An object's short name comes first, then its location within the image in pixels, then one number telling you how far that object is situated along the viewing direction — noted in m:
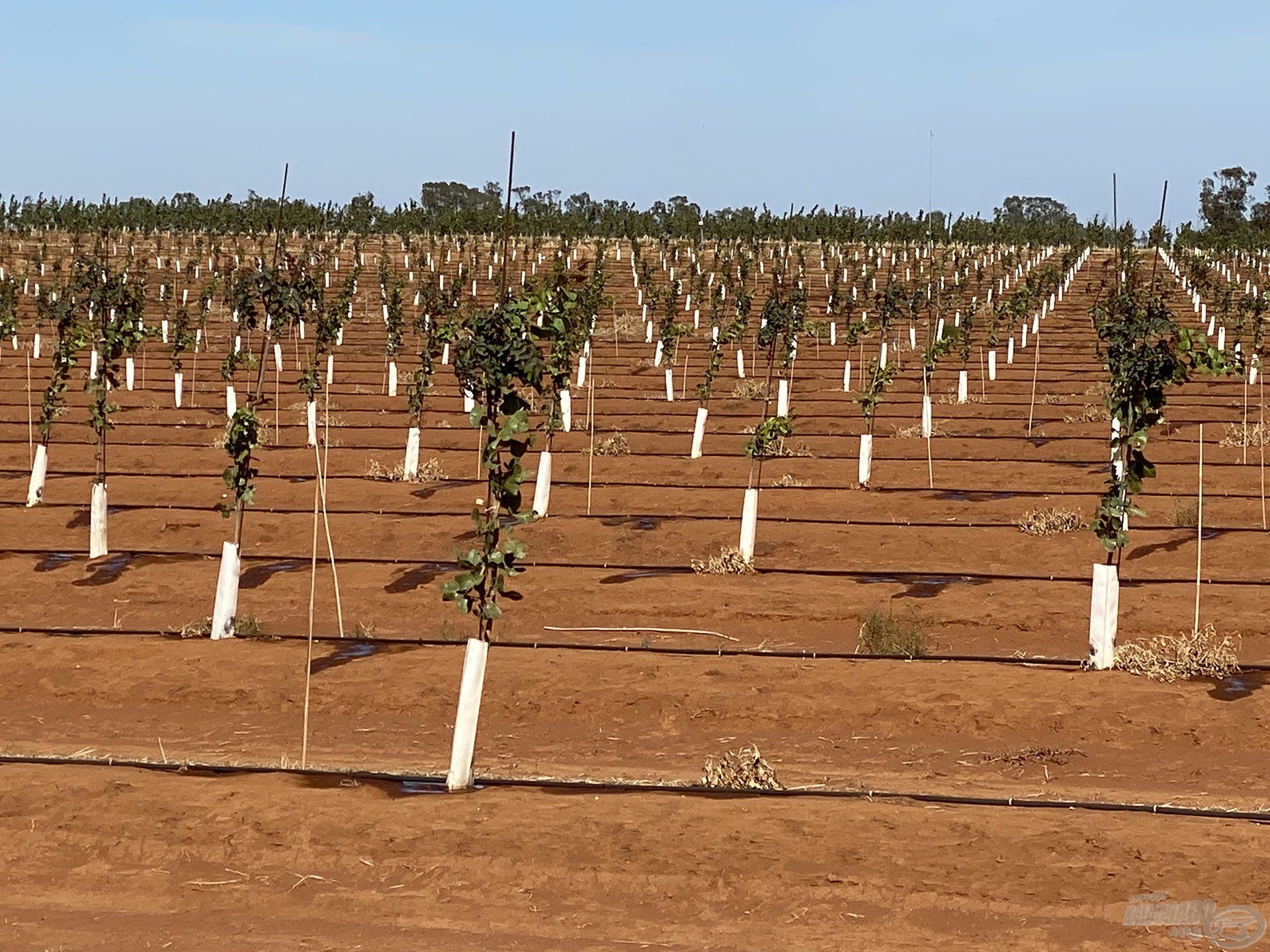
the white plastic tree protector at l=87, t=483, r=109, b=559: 21.59
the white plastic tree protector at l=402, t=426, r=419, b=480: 28.25
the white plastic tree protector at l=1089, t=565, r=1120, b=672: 15.29
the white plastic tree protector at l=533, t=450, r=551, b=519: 25.19
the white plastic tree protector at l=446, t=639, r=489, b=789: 11.59
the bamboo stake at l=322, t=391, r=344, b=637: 16.62
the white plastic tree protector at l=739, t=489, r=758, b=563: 21.48
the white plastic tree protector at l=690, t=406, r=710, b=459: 30.48
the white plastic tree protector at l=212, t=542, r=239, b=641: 17.31
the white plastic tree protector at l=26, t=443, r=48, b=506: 25.73
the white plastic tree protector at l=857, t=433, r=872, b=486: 27.14
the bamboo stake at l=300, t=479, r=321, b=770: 12.42
